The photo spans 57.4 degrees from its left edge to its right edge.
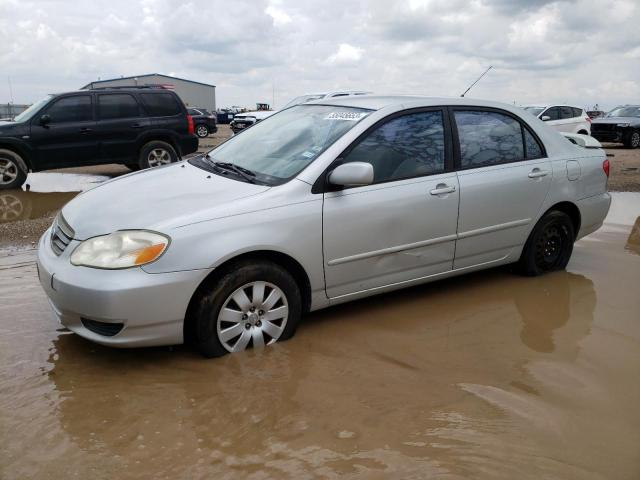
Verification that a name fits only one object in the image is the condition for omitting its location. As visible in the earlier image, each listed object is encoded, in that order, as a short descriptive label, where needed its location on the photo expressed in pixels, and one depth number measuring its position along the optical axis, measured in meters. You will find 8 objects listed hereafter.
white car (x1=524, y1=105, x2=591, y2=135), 17.61
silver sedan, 3.26
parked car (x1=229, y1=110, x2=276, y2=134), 26.55
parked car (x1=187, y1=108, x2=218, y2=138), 25.88
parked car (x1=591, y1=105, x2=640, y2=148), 19.39
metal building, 44.43
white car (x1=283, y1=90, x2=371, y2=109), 16.97
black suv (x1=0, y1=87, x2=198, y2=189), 10.18
